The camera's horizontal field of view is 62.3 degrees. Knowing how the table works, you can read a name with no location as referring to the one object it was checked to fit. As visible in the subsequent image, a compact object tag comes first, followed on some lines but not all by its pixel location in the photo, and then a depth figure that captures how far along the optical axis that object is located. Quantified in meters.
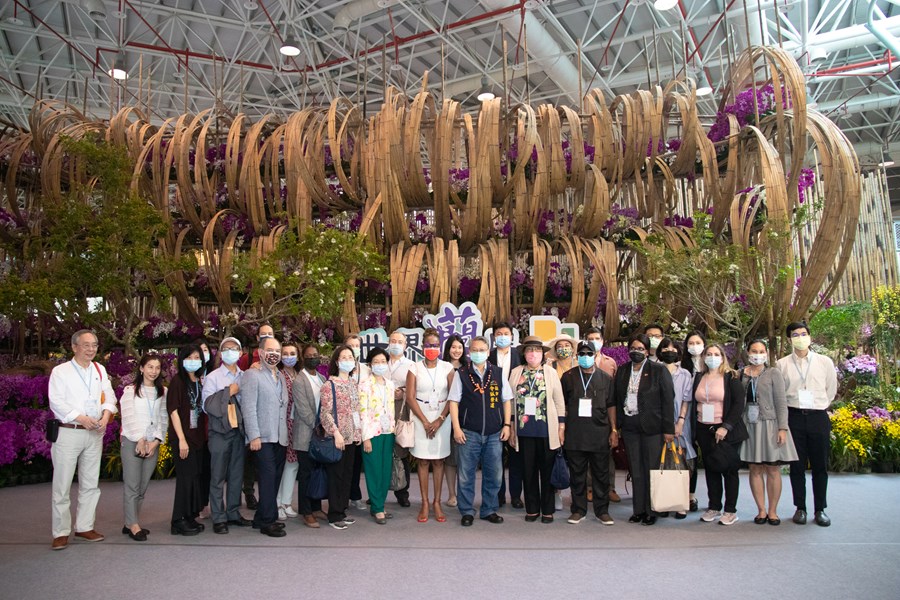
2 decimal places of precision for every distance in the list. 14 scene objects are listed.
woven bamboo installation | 6.27
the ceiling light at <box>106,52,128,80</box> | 9.52
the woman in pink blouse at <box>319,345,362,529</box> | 4.09
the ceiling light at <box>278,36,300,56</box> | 9.85
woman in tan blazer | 4.21
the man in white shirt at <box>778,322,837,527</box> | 4.05
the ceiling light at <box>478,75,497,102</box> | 10.82
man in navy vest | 4.25
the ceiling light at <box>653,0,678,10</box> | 8.41
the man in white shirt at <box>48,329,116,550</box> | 3.65
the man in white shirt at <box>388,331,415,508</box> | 4.61
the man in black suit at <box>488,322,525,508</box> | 4.50
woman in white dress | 4.30
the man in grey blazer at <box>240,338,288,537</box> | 3.92
